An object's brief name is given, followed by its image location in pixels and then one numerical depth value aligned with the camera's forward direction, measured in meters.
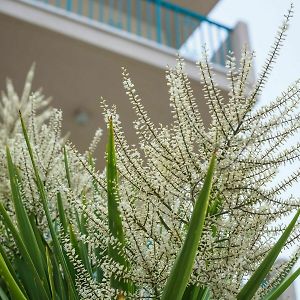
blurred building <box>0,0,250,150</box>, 3.73
